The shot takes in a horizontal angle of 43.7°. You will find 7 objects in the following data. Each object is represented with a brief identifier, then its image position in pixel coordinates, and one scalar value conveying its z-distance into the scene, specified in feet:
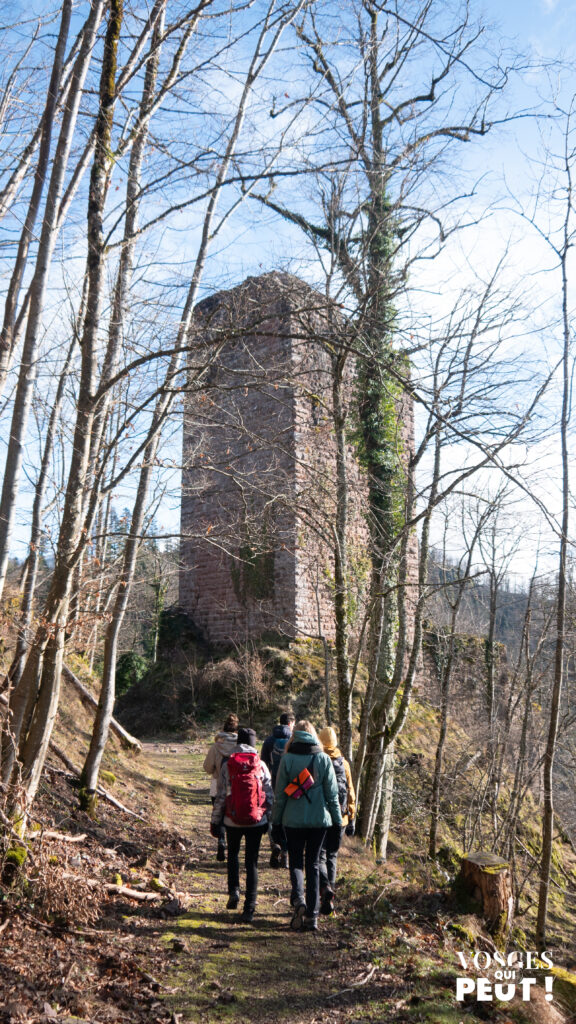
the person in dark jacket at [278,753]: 23.45
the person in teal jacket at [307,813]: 17.12
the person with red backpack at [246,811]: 17.13
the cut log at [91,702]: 33.47
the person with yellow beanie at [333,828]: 18.66
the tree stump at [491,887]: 18.99
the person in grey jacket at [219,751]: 20.53
